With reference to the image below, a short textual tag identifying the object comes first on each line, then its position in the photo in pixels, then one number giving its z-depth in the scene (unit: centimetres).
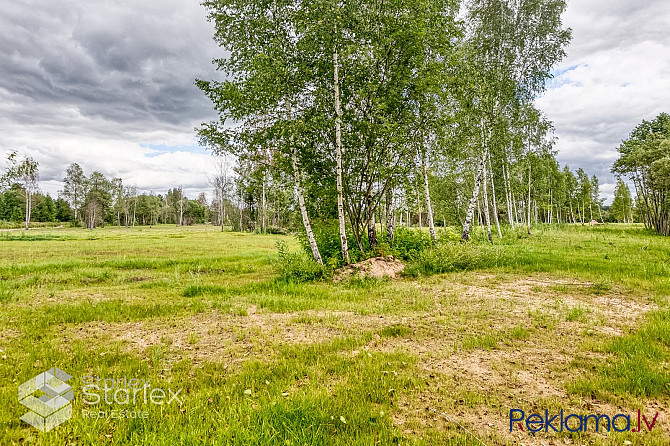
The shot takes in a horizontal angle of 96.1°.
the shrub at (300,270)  1124
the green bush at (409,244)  1396
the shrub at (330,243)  1293
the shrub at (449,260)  1218
